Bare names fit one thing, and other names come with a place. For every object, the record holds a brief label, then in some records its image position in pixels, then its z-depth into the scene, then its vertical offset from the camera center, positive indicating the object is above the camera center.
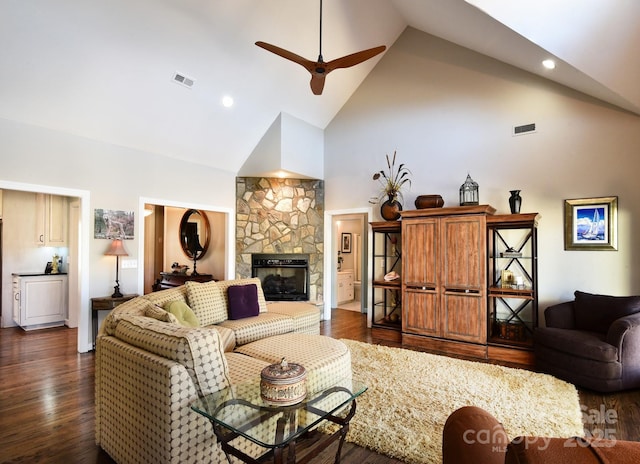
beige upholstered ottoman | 2.45 -0.97
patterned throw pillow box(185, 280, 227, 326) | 3.75 -0.75
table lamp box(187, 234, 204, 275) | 7.02 -0.21
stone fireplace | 6.42 +0.28
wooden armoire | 4.32 -0.58
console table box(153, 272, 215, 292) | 6.51 -0.82
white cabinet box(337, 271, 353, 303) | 8.12 -1.24
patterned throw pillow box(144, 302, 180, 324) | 2.47 -0.59
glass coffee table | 1.62 -0.95
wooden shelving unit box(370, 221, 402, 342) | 5.34 -0.72
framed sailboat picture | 3.99 +0.15
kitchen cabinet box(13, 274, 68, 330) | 5.57 -1.07
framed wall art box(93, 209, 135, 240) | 4.55 +0.18
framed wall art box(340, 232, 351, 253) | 9.13 -0.18
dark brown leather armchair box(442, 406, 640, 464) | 0.63 -0.42
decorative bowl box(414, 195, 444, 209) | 4.93 +0.52
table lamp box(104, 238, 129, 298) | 4.55 -0.19
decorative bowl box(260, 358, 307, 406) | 1.81 -0.81
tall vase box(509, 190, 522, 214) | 4.36 +0.46
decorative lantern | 4.75 +0.63
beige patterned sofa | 1.74 -0.92
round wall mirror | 7.10 +0.08
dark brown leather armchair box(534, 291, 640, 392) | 3.14 -1.06
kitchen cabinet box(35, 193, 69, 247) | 5.93 +0.31
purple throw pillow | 4.05 -0.80
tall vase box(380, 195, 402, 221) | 5.40 +0.45
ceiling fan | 3.14 +1.71
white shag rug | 2.39 -1.45
